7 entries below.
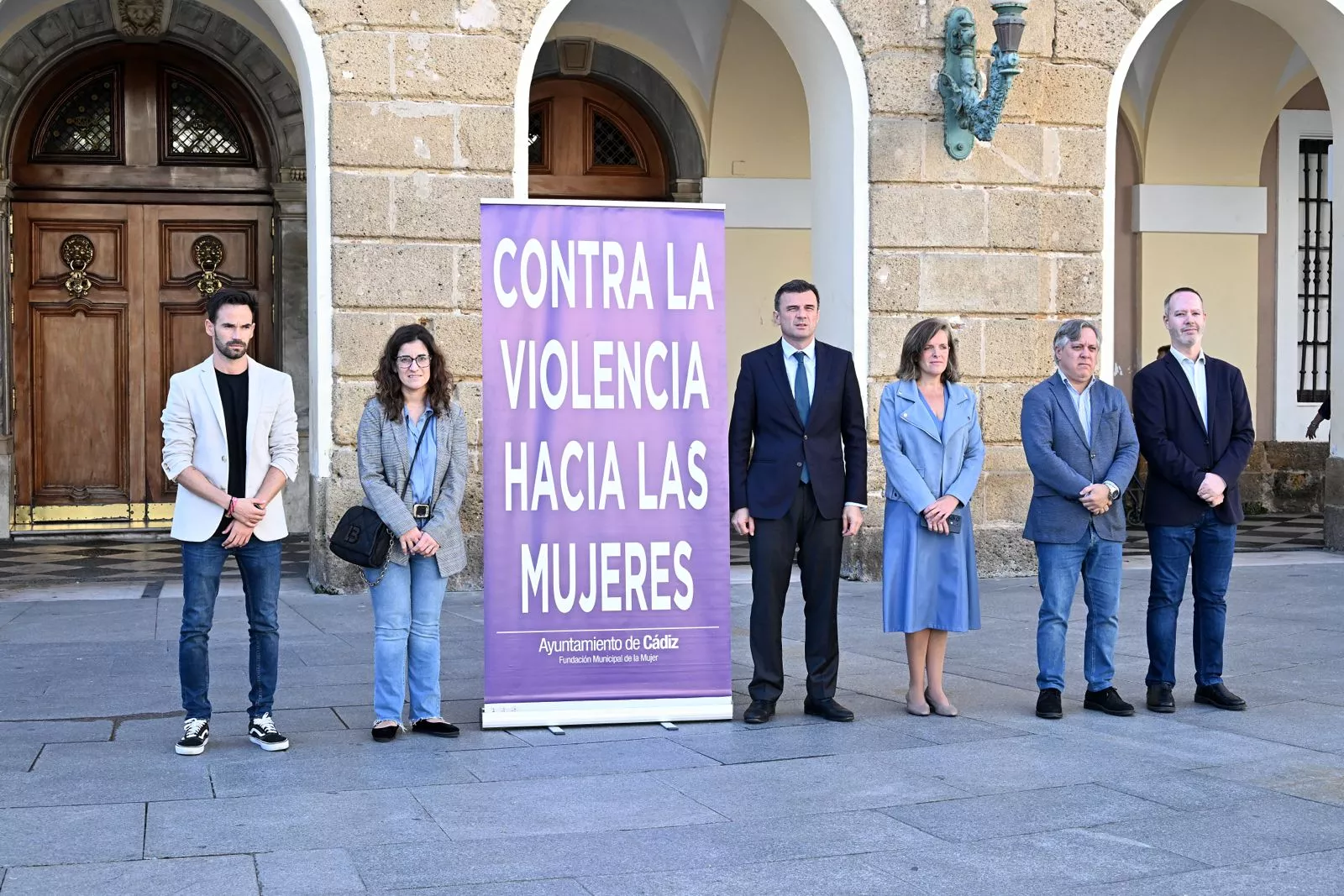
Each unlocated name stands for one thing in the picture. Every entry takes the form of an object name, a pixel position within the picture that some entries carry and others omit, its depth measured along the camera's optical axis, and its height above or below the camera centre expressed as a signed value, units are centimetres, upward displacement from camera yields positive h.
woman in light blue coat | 659 -45
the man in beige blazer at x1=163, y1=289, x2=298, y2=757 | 588 -33
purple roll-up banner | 638 -27
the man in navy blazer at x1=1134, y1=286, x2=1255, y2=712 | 671 -34
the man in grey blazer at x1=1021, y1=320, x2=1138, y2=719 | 662 -42
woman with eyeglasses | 616 -40
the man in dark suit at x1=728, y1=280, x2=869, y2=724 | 657 -33
